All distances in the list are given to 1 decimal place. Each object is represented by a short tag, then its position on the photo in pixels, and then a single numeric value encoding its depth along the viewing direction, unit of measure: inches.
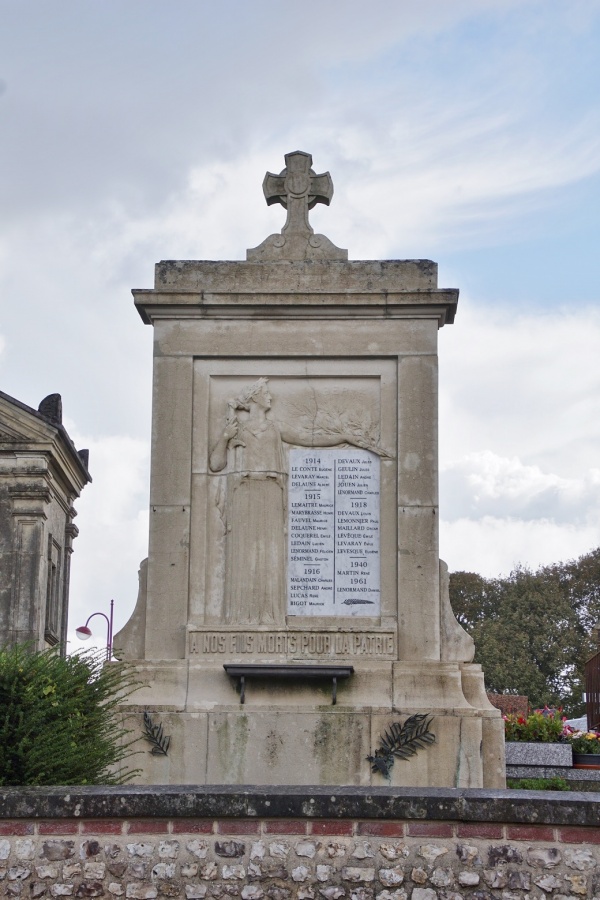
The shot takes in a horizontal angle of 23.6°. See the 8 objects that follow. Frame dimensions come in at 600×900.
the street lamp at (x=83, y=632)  1291.0
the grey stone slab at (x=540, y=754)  648.4
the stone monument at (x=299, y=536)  517.0
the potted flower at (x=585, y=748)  682.8
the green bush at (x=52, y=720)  354.6
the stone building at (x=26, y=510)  1144.8
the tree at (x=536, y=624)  2078.0
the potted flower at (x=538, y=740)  649.9
